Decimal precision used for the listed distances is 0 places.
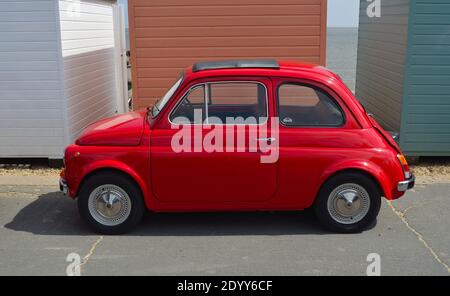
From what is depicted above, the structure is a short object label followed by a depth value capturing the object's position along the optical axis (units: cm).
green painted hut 746
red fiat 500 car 532
